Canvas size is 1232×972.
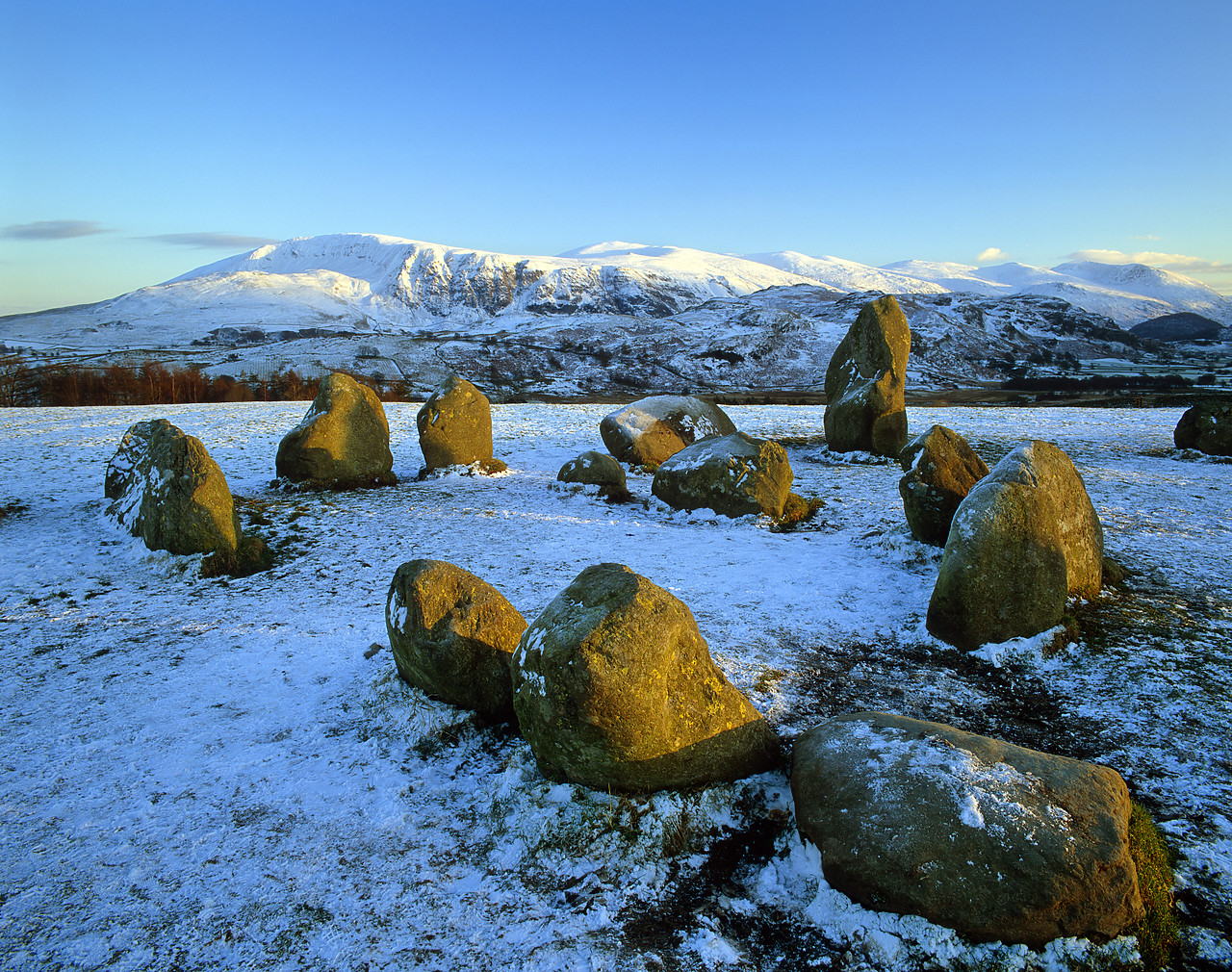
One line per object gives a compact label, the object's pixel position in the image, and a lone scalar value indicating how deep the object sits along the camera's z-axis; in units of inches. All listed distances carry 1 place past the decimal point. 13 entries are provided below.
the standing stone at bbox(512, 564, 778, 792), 177.0
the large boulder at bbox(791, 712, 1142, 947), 141.9
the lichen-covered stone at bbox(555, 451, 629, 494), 591.8
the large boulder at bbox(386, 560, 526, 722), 226.4
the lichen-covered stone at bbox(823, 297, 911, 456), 695.1
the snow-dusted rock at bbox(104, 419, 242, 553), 382.3
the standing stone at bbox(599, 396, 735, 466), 718.5
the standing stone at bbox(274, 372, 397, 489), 569.3
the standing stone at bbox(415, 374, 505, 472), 650.2
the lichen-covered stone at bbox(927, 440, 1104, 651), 276.1
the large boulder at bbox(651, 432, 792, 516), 502.9
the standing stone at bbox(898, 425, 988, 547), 396.2
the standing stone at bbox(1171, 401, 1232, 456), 685.3
